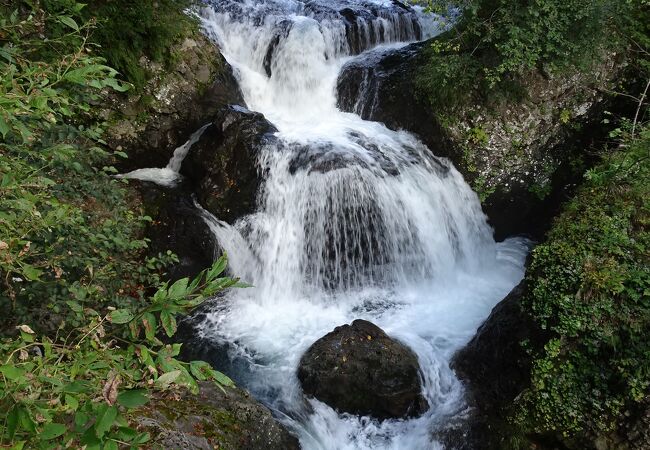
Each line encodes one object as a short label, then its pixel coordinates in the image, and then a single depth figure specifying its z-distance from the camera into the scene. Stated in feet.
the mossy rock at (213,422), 9.43
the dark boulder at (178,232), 21.81
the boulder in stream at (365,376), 16.30
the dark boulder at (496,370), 14.74
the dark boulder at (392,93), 28.09
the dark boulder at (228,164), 23.59
